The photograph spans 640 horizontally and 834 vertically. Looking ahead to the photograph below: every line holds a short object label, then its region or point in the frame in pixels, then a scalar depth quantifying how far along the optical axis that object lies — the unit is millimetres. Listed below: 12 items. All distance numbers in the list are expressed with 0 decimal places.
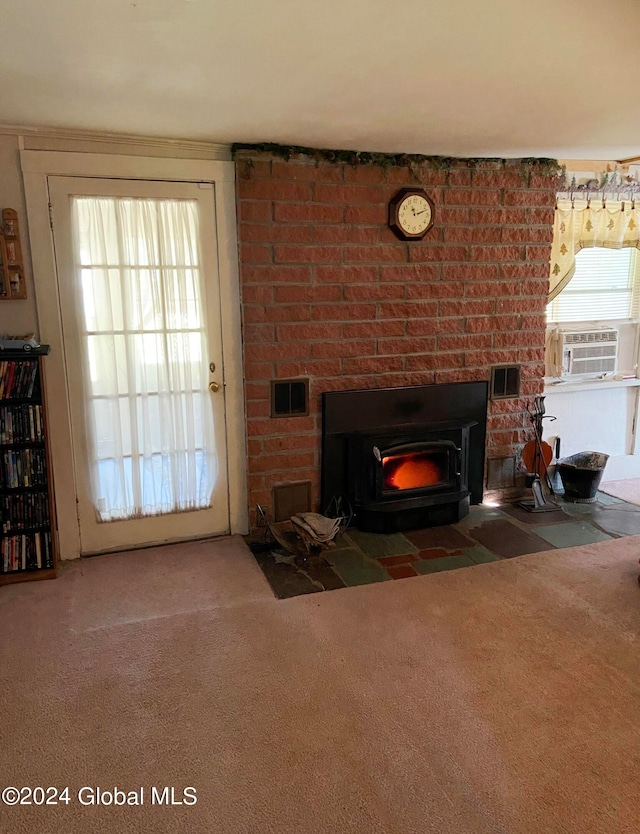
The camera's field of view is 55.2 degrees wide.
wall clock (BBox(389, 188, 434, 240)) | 3723
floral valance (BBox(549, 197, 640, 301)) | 4398
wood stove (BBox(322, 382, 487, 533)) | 3783
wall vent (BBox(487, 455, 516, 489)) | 4316
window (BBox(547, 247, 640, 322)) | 4652
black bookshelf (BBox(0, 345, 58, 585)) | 3041
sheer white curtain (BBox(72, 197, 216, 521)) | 3291
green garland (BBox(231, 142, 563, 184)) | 3420
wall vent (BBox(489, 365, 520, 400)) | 4234
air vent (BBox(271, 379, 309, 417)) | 3680
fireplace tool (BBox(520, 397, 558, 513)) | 4223
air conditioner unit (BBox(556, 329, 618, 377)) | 4598
